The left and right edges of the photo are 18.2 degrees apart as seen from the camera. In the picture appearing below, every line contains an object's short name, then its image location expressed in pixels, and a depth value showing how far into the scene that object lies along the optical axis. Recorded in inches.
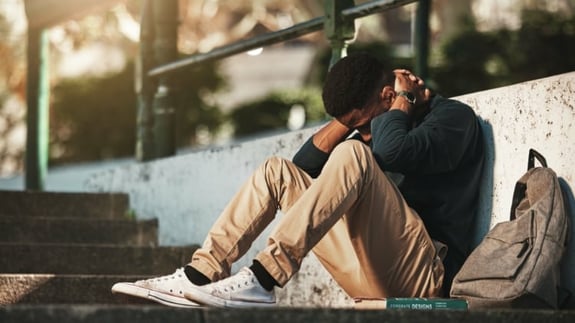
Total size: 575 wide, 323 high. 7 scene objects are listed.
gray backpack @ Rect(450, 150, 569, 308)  221.4
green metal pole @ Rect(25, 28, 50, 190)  578.1
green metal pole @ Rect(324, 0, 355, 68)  324.9
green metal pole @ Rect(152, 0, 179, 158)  438.8
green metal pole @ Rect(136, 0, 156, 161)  447.0
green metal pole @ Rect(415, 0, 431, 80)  520.3
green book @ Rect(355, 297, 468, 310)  224.9
